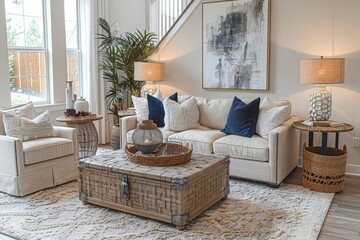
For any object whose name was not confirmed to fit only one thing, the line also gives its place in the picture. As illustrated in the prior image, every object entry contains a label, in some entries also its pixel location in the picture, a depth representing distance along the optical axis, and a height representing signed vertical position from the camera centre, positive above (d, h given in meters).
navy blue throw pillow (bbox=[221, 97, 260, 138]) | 4.33 -0.47
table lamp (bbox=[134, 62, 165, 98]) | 5.32 +0.11
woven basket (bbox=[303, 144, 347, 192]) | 3.82 -0.96
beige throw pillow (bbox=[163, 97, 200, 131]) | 4.73 -0.46
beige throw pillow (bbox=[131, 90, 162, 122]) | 5.00 -0.38
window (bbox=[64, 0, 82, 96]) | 5.73 +0.57
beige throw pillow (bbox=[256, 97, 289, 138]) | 4.18 -0.44
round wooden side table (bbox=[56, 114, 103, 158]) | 4.60 -0.67
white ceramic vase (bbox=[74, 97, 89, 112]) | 4.81 -0.33
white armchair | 3.71 -0.86
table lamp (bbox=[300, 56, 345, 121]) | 4.00 +0.01
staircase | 6.38 +1.11
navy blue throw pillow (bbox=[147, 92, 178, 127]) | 4.92 -0.40
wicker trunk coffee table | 2.98 -0.89
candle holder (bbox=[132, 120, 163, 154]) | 3.36 -0.52
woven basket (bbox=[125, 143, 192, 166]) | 3.20 -0.68
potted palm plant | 5.75 +0.31
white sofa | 3.95 -0.77
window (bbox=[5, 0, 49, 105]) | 4.96 +0.40
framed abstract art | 4.87 +0.45
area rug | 2.92 -1.18
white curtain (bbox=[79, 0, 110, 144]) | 5.83 +0.36
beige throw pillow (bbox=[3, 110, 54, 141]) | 4.02 -0.51
